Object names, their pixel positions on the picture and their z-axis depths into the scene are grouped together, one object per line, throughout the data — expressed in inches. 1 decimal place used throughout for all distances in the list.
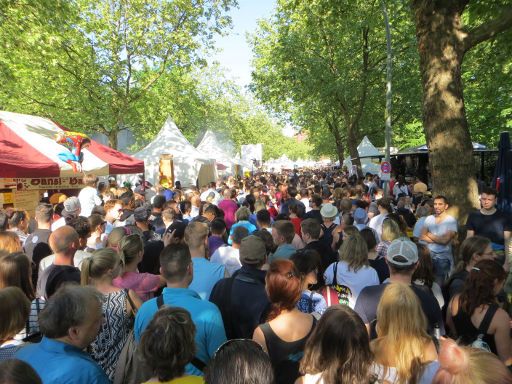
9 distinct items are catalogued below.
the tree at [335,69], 791.1
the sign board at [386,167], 532.4
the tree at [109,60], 754.2
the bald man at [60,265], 152.6
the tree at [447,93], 268.8
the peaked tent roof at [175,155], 696.4
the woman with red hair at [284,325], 100.9
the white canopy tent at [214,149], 1020.5
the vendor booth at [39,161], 357.7
